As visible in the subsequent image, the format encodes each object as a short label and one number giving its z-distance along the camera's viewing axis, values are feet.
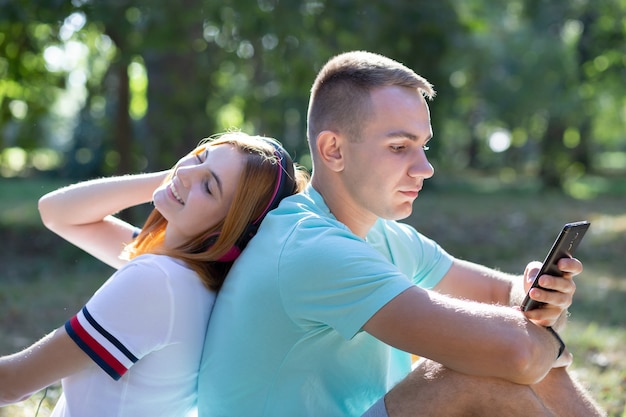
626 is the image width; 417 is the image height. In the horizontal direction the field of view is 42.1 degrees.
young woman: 8.30
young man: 7.81
